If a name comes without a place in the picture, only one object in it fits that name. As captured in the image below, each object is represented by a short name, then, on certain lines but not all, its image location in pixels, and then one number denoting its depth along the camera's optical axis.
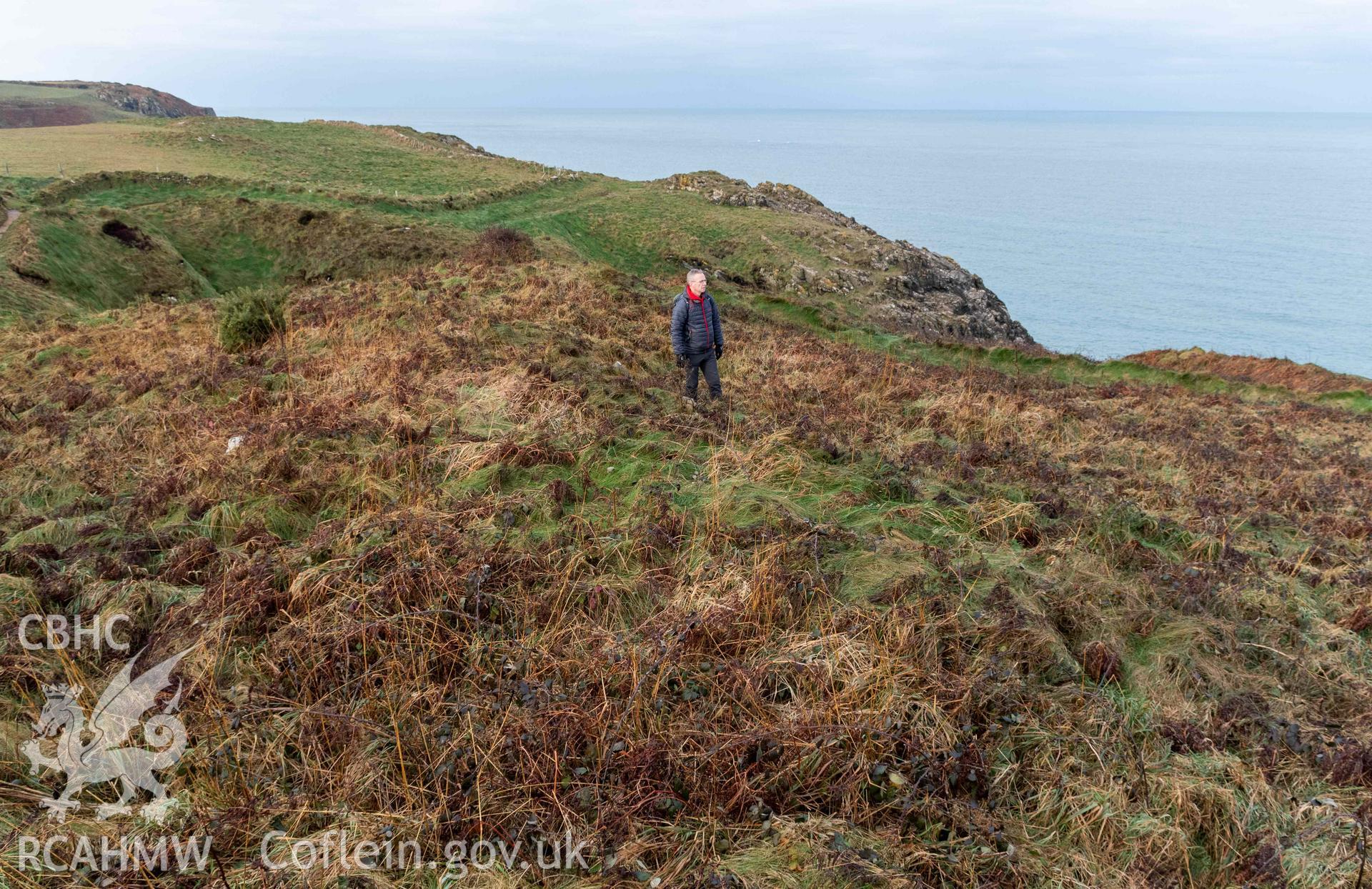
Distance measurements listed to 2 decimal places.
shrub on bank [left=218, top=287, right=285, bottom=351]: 11.92
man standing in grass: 10.36
